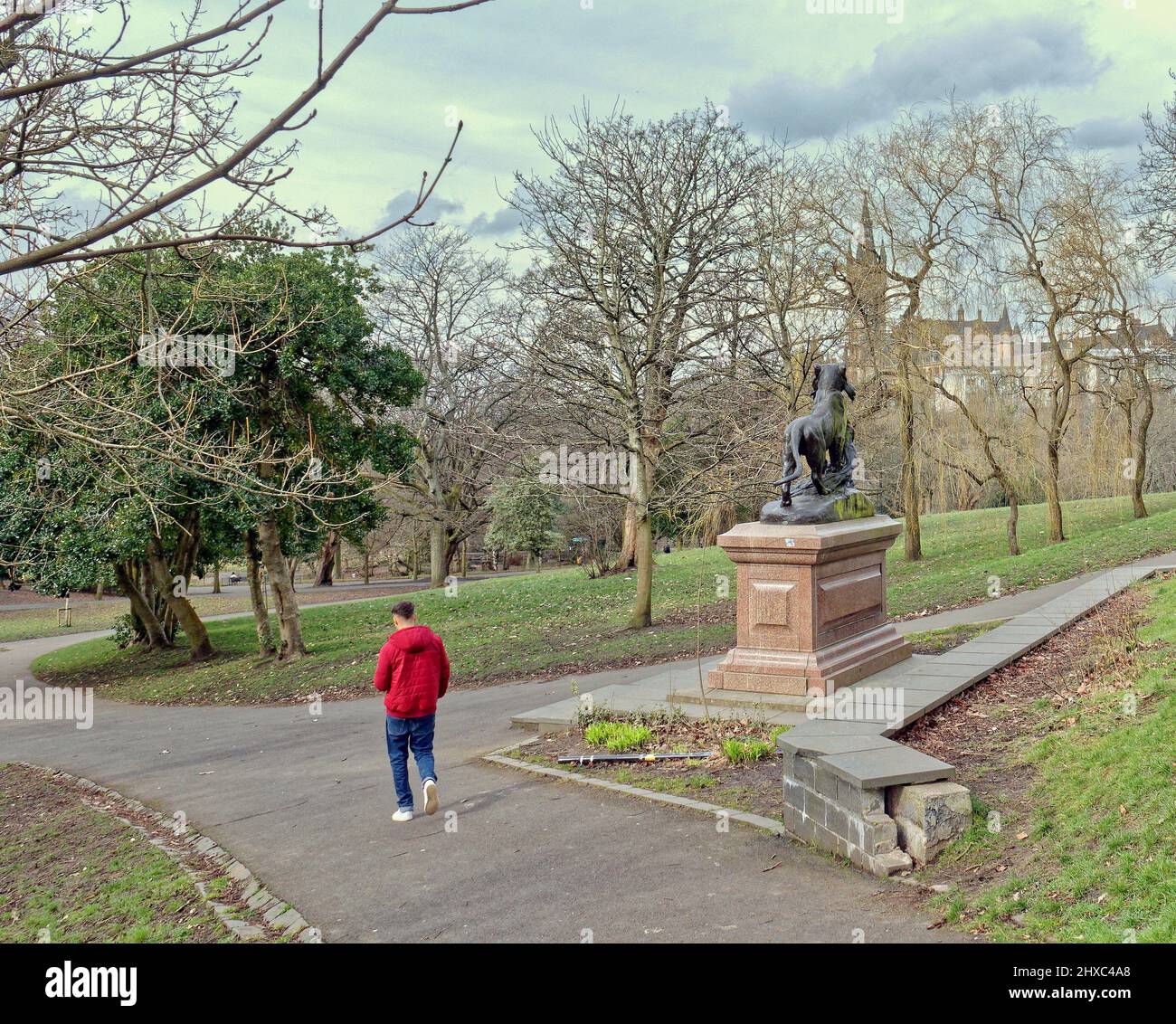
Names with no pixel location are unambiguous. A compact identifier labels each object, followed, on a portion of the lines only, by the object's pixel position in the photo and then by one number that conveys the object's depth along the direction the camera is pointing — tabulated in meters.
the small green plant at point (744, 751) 7.67
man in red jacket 7.06
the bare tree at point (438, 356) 38.69
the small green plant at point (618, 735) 8.32
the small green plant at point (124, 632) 25.70
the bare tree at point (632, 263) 15.73
